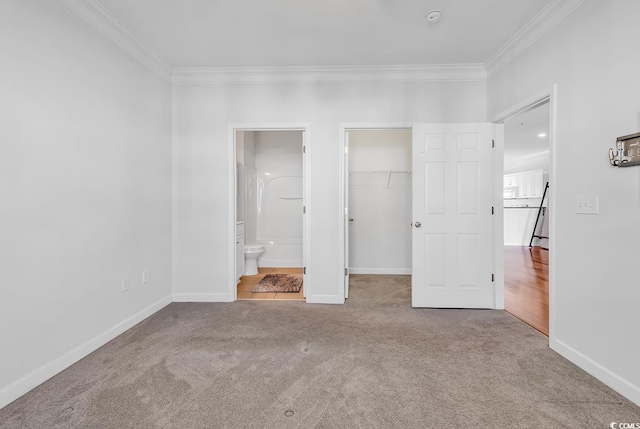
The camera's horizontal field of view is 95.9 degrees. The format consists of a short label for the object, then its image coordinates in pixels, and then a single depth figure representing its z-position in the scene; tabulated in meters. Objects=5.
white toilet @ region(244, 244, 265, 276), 4.44
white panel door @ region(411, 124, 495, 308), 3.03
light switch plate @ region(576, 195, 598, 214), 1.89
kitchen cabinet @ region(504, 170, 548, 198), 7.88
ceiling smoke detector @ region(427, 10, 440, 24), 2.28
